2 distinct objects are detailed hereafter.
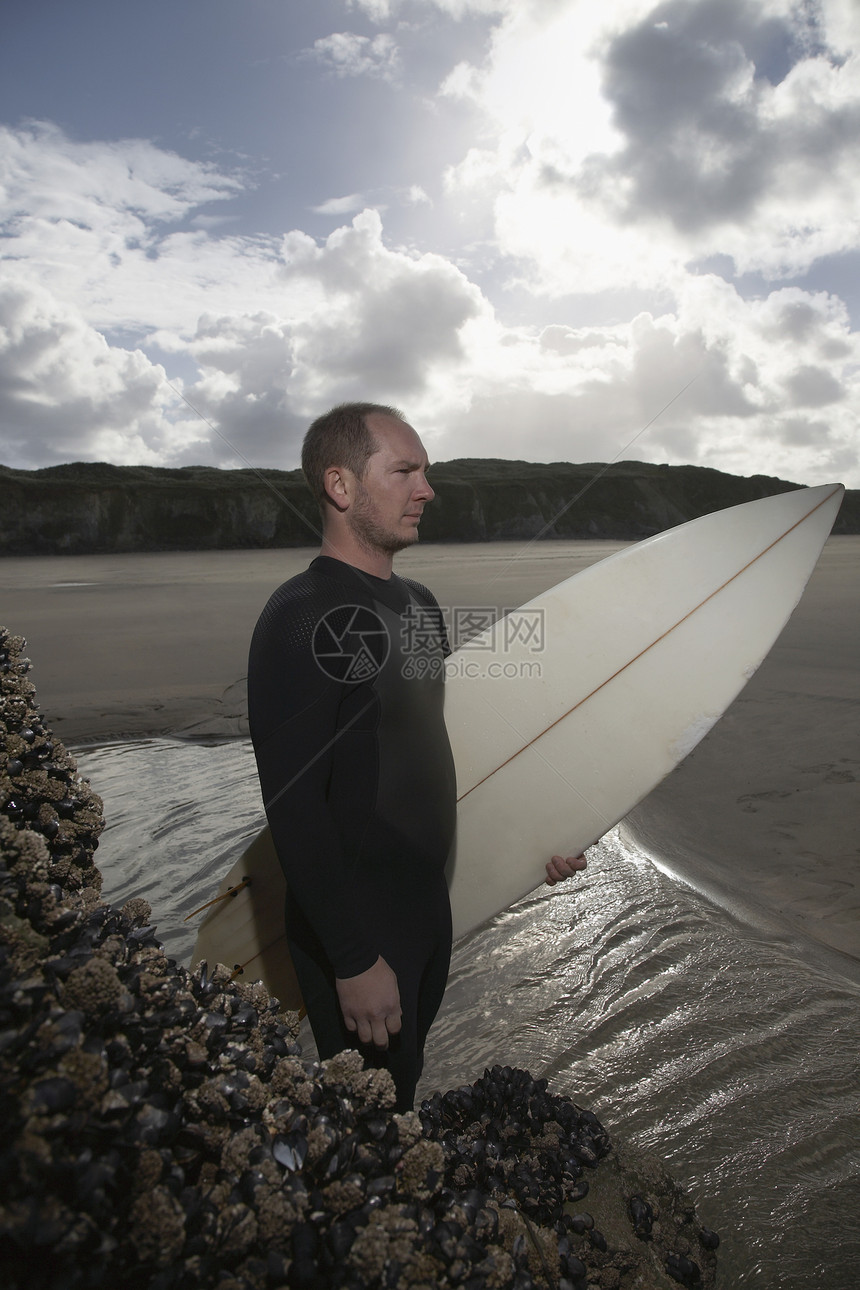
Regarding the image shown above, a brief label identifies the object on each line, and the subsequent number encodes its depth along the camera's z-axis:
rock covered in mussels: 0.66
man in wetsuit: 1.36
